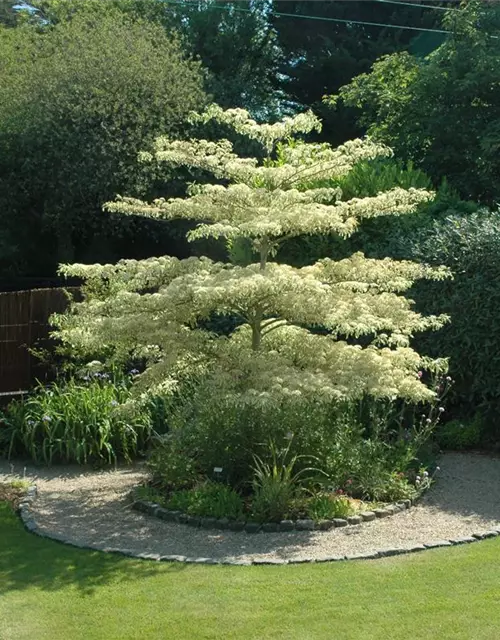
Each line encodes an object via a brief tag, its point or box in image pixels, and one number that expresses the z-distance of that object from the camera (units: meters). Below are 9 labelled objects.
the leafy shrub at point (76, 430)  10.15
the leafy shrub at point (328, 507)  7.83
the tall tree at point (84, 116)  19.70
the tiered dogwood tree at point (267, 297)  7.77
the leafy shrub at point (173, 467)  8.61
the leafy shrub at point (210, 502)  7.91
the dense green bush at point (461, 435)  10.38
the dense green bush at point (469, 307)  10.21
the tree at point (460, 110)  15.51
